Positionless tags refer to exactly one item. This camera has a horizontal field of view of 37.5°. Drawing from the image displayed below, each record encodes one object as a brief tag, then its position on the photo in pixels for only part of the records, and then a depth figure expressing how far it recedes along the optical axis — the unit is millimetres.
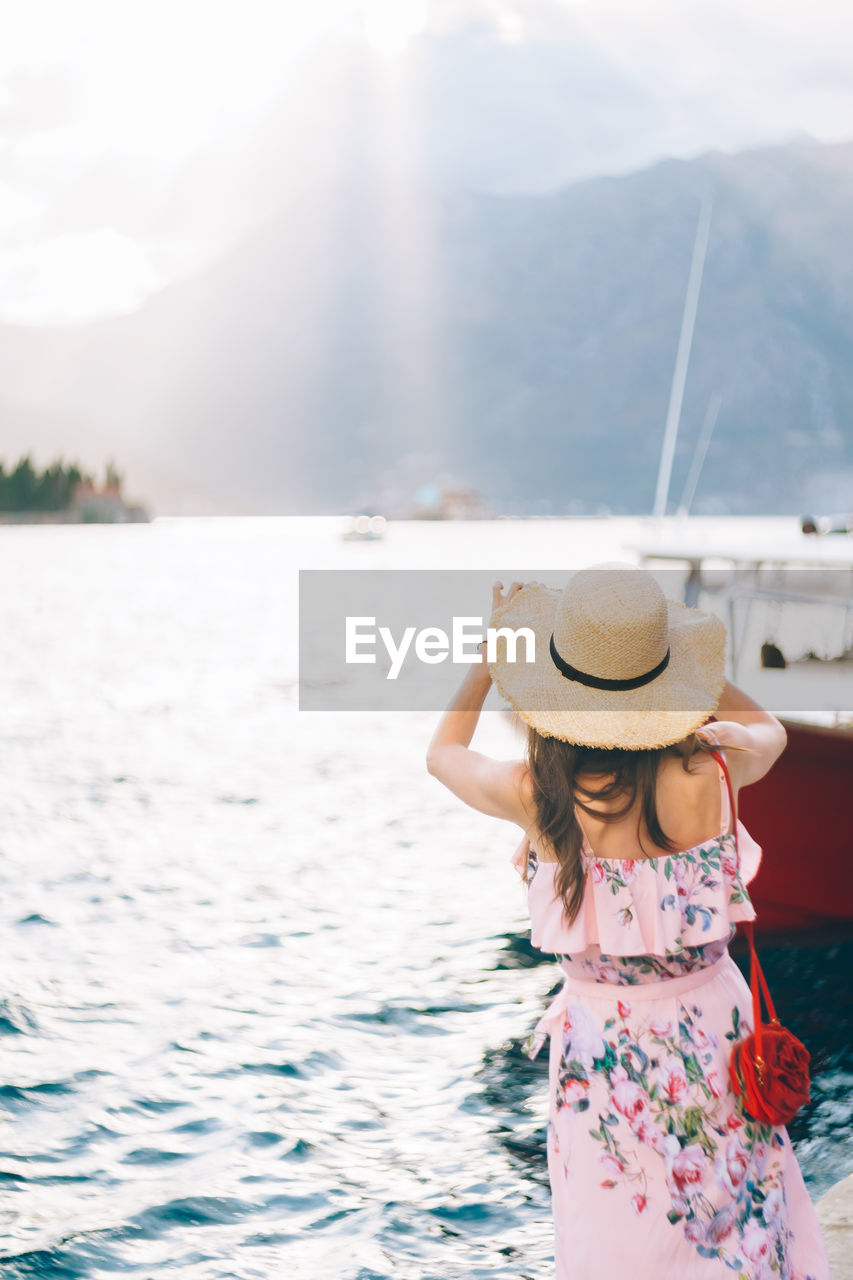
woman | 2564
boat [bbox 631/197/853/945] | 10281
